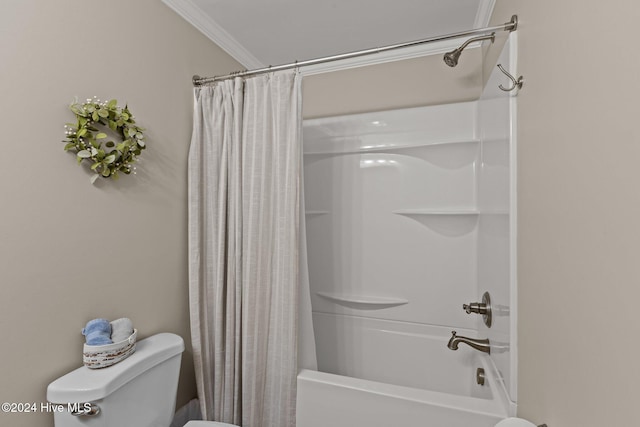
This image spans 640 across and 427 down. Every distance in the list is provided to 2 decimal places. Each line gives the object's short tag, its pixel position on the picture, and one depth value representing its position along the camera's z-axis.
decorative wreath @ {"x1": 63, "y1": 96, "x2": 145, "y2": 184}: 1.15
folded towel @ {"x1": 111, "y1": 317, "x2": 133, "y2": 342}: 1.20
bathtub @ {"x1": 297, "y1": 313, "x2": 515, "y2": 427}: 1.20
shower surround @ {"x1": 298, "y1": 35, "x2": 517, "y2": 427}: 1.83
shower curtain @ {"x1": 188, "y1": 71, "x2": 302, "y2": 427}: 1.48
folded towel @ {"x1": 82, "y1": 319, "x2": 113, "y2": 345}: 1.13
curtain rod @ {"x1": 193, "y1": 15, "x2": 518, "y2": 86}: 1.16
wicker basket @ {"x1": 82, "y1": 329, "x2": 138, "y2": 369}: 1.12
